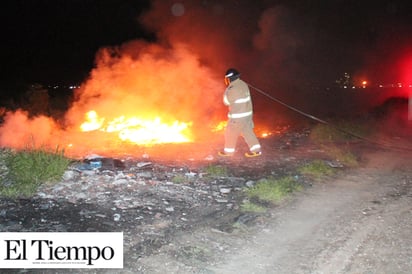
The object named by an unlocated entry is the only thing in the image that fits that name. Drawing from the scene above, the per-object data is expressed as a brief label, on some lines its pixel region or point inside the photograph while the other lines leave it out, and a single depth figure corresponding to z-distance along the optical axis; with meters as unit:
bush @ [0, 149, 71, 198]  5.43
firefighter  7.49
